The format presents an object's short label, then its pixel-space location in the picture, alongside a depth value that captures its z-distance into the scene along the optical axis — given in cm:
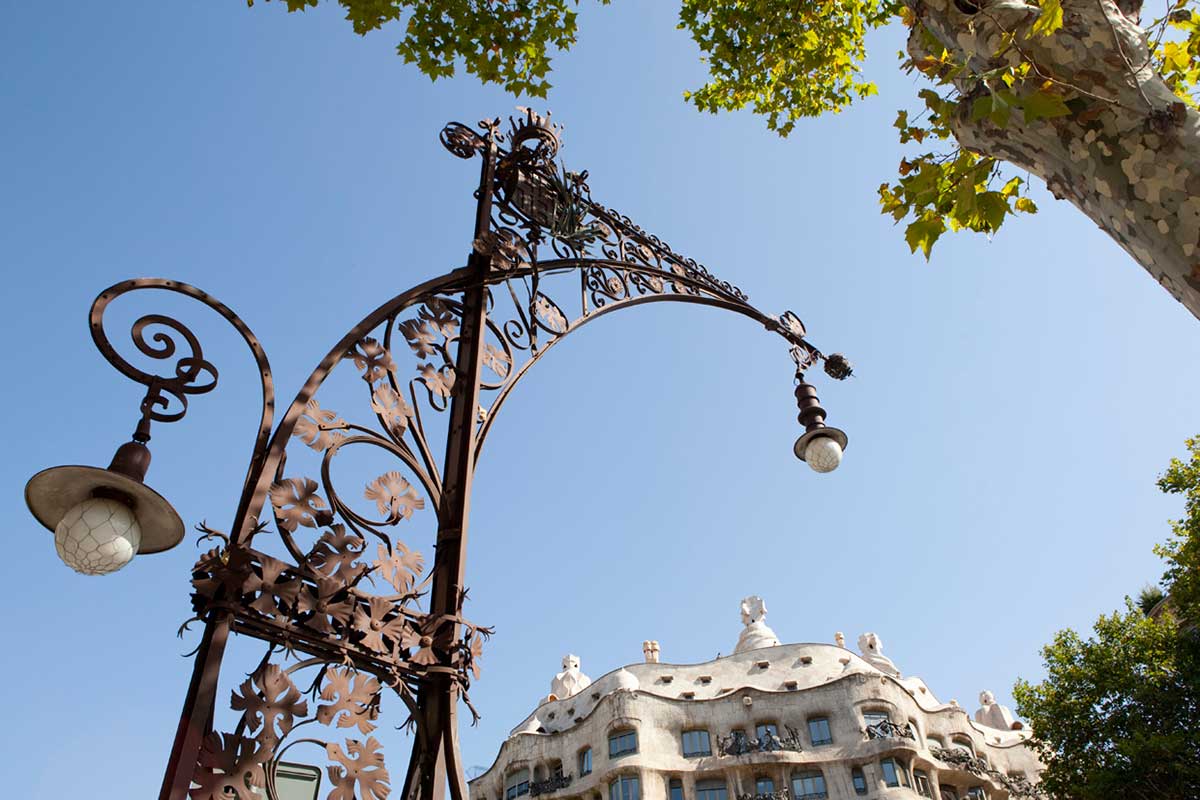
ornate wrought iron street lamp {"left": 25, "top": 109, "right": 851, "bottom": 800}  239
